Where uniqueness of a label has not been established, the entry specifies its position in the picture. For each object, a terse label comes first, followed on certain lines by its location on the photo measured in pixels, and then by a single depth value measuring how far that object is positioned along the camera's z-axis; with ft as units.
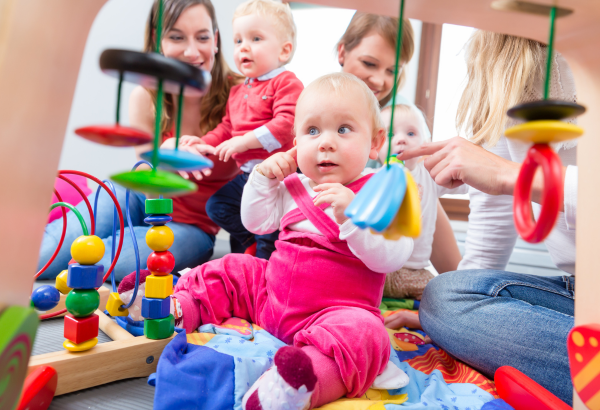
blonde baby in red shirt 3.90
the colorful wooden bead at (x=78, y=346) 1.98
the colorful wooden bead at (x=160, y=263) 2.17
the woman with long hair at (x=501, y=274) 2.09
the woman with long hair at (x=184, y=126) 4.15
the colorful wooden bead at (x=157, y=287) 2.14
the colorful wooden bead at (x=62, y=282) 2.43
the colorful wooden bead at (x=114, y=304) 2.40
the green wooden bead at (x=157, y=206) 2.19
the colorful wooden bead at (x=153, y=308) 2.15
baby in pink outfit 1.96
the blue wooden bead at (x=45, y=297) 2.17
